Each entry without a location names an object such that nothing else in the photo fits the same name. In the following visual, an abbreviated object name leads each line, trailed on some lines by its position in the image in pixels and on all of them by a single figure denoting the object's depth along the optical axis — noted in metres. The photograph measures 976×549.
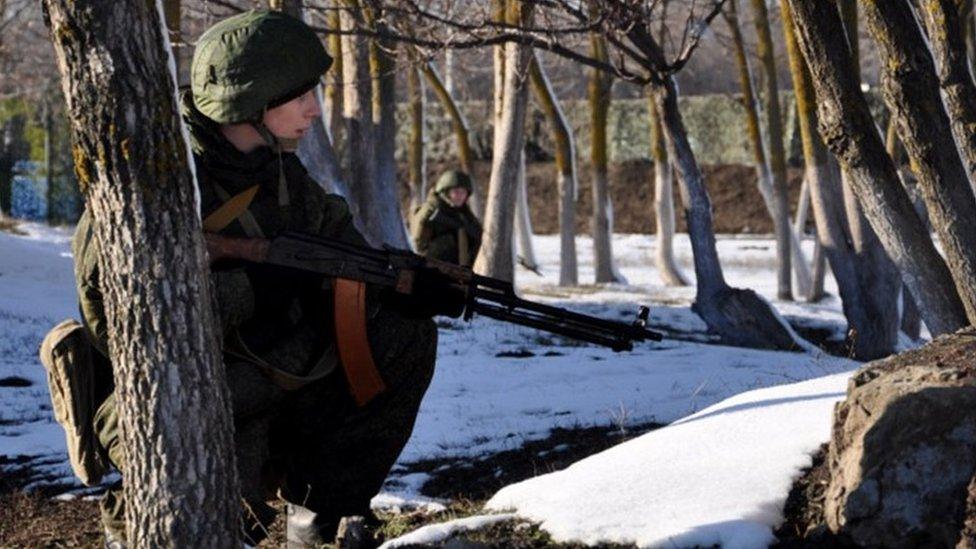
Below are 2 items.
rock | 4.23
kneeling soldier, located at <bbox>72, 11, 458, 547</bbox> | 4.60
